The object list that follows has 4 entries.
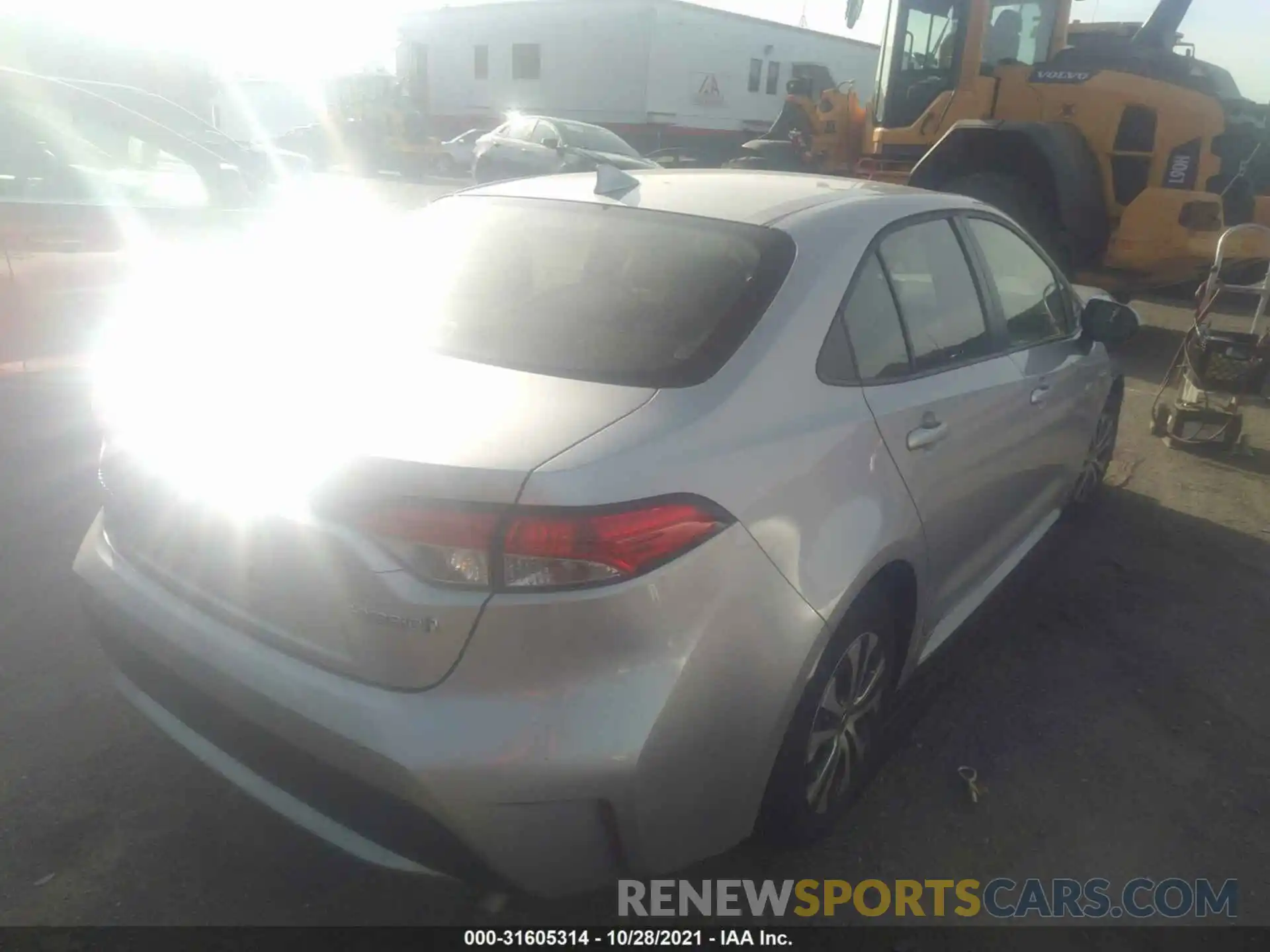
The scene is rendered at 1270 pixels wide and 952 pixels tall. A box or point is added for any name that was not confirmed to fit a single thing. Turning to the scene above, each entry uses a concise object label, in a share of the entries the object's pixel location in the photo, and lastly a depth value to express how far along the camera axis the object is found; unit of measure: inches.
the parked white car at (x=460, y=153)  955.3
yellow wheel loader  313.4
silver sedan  68.3
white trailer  930.7
